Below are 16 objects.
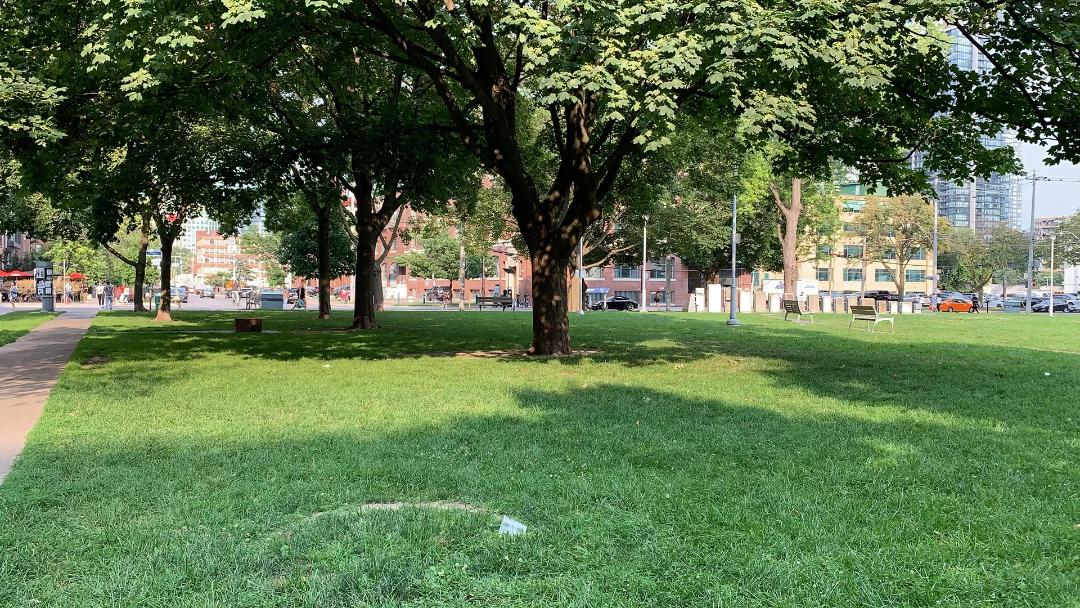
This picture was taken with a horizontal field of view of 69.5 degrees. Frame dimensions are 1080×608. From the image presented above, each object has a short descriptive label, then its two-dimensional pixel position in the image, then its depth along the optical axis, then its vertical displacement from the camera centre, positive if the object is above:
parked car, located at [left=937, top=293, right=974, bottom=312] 58.34 -1.92
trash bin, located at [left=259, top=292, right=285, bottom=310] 49.28 -1.25
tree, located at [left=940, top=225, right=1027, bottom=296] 83.31 +3.17
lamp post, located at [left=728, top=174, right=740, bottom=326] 34.39 +2.44
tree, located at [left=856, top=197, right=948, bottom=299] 69.44 +5.07
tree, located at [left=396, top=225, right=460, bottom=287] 79.94 +2.51
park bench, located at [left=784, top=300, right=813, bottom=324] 29.72 -1.05
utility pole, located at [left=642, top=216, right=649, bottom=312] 50.26 +2.64
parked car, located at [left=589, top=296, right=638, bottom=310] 63.28 -1.88
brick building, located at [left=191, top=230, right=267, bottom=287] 148.88 +2.80
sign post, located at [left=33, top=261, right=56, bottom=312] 42.41 +0.05
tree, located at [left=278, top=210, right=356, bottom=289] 44.47 +1.87
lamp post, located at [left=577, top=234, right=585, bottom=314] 44.75 +0.33
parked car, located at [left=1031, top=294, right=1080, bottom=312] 63.06 -2.10
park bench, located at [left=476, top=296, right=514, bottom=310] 60.56 -1.55
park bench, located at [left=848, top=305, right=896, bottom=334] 23.03 -0.99
